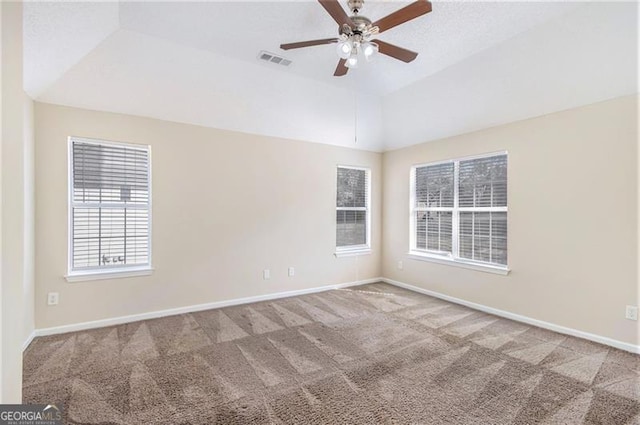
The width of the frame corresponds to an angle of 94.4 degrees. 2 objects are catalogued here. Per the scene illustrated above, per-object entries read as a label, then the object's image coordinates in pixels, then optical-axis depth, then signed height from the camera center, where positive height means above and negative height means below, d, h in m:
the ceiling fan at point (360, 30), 1.90 +1.30
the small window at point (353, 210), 5.34 +0.04
